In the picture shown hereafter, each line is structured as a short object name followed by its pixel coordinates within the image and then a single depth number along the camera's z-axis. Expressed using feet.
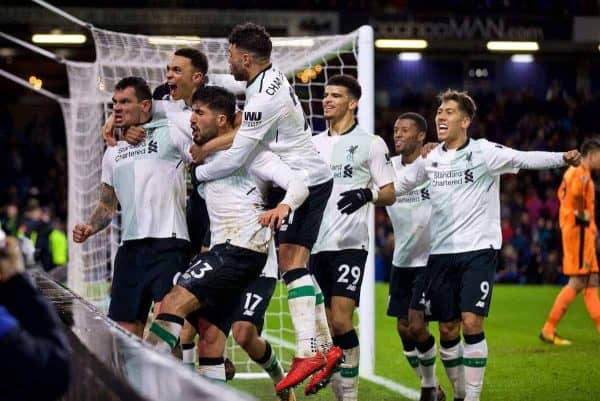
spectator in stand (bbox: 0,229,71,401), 19.19
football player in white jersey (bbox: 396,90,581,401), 48.19
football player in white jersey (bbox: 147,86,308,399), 39.63
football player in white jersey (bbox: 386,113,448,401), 56.03
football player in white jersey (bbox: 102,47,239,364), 46.16
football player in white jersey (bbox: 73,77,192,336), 45.06
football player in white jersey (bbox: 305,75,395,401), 49.34
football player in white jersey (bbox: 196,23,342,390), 41.32
